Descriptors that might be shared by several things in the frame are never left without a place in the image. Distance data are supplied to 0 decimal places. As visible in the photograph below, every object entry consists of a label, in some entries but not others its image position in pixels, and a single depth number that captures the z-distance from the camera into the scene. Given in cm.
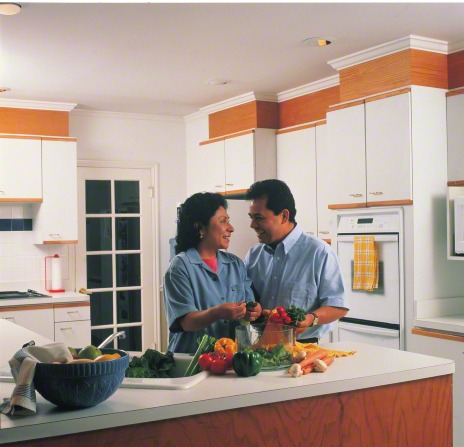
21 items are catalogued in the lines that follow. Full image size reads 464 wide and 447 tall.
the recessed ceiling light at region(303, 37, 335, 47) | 387
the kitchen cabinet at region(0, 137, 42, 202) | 530
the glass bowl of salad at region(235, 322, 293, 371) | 213
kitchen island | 166
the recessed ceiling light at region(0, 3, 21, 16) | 321
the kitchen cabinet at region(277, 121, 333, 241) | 491
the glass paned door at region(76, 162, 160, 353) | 604
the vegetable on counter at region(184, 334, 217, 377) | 219
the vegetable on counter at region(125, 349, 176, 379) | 218
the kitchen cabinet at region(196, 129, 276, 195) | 532
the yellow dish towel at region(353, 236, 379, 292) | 406
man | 273
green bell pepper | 203
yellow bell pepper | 217
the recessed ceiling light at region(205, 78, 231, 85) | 489
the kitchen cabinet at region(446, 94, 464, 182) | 392
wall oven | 395
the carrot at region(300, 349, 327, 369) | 208
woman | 250
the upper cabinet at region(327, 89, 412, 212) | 390
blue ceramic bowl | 164
